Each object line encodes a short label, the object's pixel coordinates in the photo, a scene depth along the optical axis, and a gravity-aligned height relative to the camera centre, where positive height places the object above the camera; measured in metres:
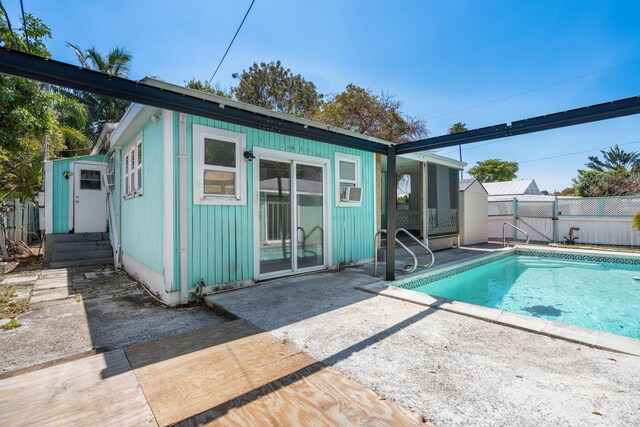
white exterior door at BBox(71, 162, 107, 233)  7.73 +0.48
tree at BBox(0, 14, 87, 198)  5.14 +2.11
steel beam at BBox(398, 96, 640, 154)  2.94 +1.05
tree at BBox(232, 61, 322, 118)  18.11 +7.86
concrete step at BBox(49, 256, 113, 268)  6.81 -1.11
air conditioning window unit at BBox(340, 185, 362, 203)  6.10 +0.43
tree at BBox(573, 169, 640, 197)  17.78 +1.73
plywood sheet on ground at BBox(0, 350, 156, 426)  1.69 -1.17
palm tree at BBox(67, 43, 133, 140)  19.06 +7.85
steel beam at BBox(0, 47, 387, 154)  2.06 +1.09
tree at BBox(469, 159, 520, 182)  36.91 +5.48
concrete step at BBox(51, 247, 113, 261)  6.97 -0.94
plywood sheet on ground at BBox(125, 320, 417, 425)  1.68 -1.16
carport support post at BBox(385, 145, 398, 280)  4.77 +0.06
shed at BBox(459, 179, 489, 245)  10.58 +0.05
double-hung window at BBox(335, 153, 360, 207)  6.04 +0.87
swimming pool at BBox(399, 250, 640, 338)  4.70 -1.58
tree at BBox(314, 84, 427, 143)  15.66 +5.31
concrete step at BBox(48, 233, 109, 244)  7.29 -0.53
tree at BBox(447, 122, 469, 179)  34.66 +10.32
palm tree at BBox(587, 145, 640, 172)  28.69 +5.23
